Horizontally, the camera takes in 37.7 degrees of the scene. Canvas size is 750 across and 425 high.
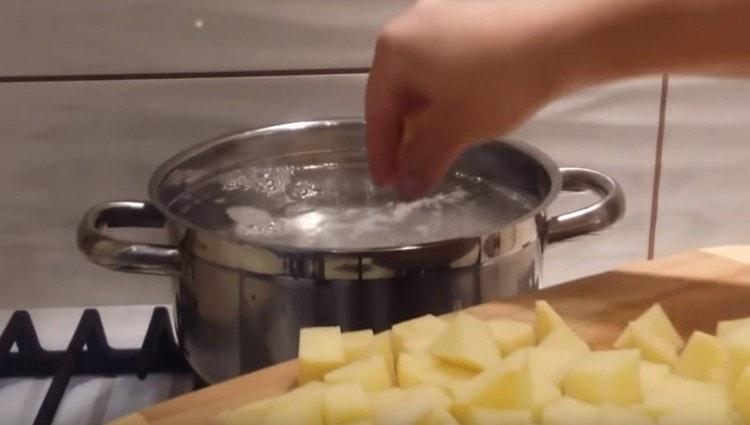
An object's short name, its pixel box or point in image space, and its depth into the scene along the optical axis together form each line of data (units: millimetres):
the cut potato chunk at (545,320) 582
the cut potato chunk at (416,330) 558
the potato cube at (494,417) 508
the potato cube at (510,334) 574
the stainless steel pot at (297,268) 566
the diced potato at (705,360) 550
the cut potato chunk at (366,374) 536
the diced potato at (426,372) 540
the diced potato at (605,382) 530
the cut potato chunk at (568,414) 515
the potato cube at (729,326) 570
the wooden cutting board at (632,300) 564
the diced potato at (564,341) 565
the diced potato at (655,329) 580
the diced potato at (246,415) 512
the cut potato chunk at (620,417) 509
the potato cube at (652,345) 565
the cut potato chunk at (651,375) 540
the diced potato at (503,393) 518
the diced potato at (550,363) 542
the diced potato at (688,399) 522
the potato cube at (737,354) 545
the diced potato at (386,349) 553
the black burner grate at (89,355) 710
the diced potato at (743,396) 523
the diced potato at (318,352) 547
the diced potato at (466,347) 545
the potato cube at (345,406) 508
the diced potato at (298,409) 509
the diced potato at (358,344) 555
